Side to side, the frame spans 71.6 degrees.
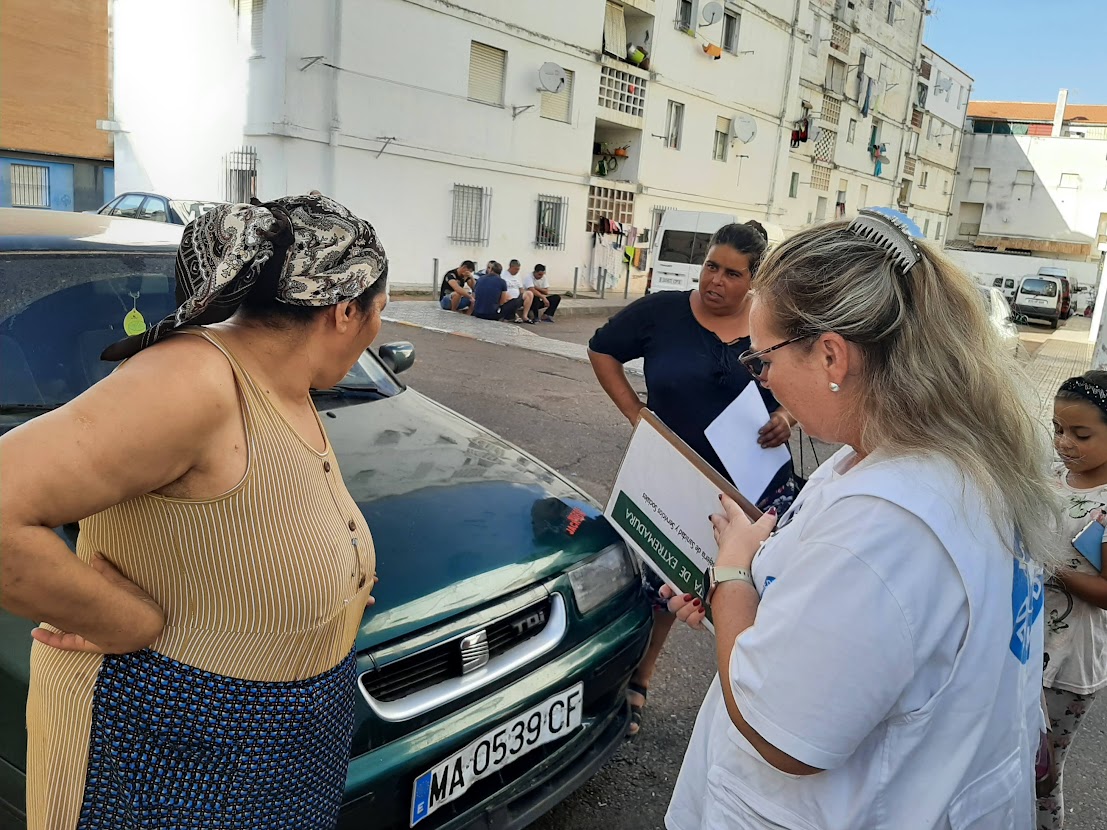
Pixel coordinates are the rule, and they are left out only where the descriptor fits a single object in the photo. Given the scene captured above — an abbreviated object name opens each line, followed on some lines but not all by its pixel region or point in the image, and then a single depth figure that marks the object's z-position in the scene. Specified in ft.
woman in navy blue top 8.93
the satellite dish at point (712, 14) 74.69
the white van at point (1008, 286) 92.35
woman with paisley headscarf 3.74
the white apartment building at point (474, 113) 51.16
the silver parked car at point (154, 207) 41.24
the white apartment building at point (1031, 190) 133.39
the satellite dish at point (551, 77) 62.18
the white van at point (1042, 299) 84.69
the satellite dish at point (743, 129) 82.38
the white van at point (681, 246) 58.95
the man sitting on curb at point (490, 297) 45.62
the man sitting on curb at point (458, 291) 47.96
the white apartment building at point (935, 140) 124.16
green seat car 5.82
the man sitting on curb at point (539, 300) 49.11
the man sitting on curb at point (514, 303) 47.56
